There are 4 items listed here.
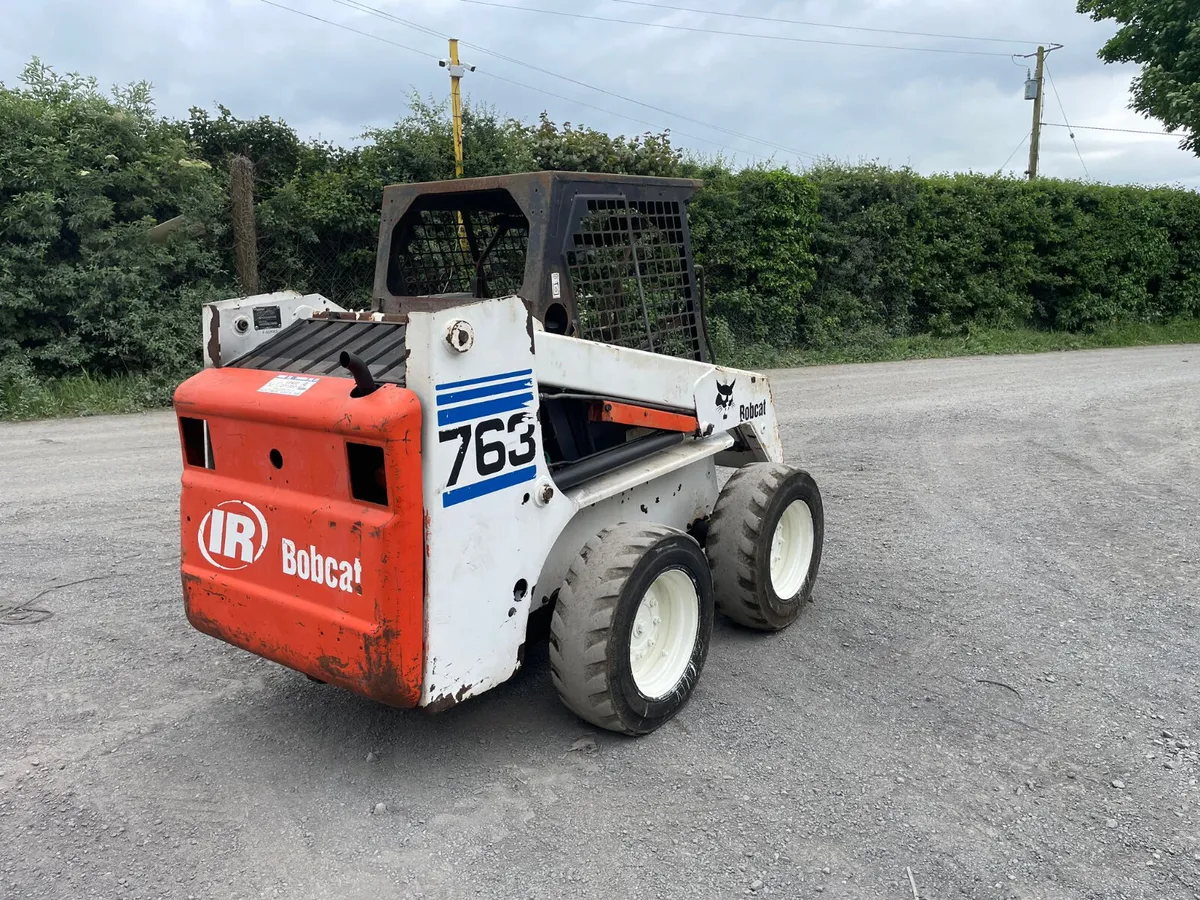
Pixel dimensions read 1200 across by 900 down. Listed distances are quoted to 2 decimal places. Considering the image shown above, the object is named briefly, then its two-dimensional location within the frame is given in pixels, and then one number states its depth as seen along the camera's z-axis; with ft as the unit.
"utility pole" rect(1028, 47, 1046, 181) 90.48
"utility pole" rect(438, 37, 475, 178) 42.11
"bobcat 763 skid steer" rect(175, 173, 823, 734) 9.73
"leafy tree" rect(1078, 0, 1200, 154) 61.82
